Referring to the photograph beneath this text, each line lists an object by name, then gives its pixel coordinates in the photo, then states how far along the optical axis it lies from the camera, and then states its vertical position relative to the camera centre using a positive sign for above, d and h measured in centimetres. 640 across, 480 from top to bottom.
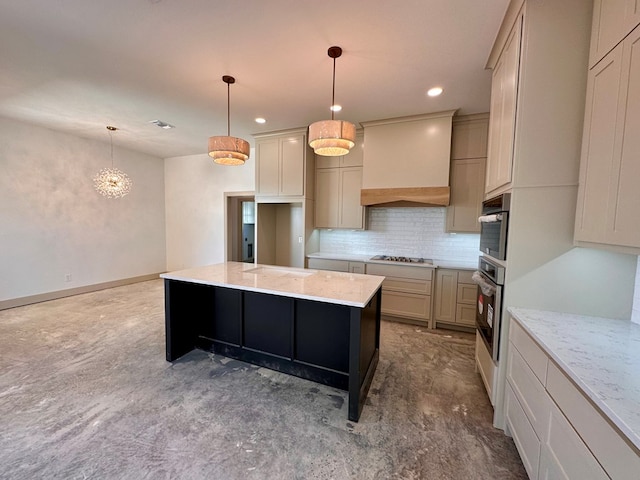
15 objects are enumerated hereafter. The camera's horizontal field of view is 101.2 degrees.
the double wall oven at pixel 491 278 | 178 -38
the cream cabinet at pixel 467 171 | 343 +76
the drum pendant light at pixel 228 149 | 246 +69
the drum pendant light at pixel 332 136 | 202 +69
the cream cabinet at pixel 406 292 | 354 -90
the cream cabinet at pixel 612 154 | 117 +38
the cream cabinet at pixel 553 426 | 83 -80
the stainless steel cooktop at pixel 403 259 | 379 -49
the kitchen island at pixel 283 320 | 198 -91
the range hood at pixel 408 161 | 344 +89
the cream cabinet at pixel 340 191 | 407 +54
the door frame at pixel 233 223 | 551 -3
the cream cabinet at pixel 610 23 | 122 +104
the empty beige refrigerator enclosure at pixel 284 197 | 412 +43
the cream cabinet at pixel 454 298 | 335 -92
